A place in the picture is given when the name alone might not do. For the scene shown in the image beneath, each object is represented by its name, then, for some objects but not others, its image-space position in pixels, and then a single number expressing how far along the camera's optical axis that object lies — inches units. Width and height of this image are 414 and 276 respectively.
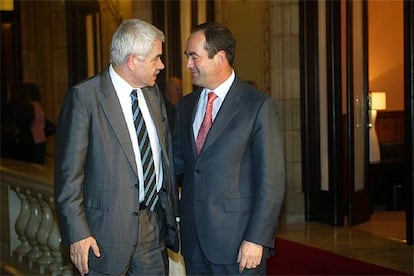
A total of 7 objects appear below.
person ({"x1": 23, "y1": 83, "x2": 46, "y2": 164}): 346.3
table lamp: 343.3
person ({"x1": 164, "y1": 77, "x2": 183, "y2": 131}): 299.9
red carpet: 226.5
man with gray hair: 119.3
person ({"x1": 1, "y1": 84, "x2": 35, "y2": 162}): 343.6
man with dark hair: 121.3
